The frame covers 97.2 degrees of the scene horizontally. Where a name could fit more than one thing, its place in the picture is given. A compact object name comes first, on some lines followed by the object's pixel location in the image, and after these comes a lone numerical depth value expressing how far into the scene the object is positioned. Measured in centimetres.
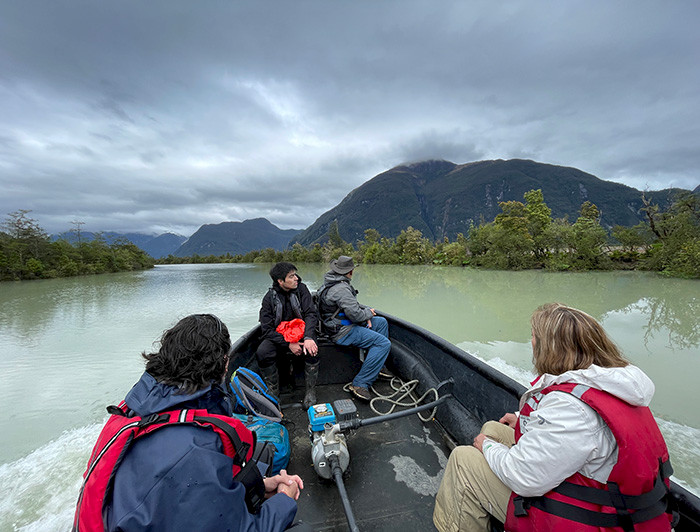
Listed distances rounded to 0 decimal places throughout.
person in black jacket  260
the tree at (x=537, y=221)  2453
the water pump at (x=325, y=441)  166
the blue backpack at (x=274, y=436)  175
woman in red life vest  80
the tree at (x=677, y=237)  1616
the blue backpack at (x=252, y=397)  198
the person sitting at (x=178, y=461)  71
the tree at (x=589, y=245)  2123
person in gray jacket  270
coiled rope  239
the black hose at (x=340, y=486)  123
